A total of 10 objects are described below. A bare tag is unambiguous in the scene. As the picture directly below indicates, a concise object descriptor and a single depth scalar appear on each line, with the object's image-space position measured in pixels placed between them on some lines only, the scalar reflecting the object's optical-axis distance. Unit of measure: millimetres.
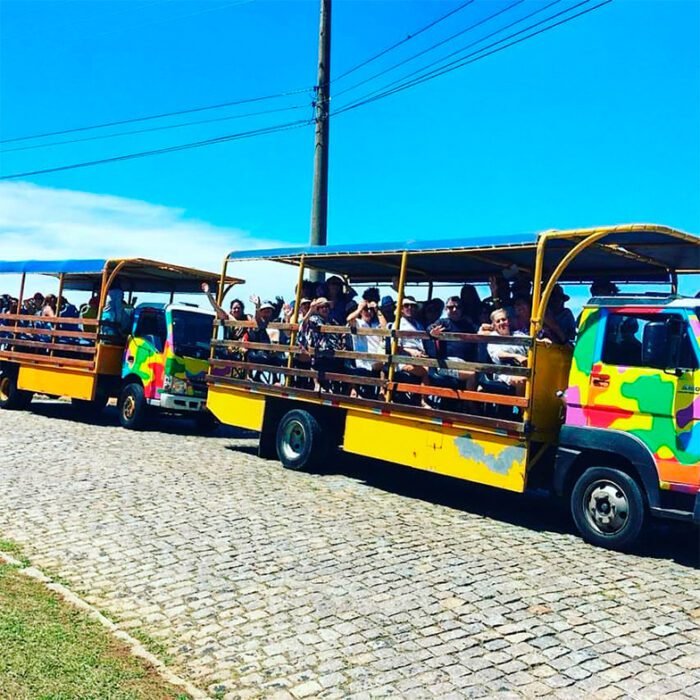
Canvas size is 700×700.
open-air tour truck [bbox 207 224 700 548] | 6887
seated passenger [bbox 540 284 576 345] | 8227
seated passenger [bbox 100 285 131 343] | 14508
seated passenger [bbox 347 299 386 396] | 9797
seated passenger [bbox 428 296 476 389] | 8583
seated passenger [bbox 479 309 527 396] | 7927
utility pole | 15672
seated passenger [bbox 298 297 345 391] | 10328
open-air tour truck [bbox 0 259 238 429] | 13898
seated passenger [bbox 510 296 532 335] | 8383
